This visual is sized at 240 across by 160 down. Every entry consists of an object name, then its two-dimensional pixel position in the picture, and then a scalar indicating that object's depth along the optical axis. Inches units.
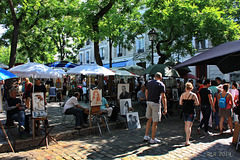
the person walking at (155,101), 223.0
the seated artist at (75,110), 268.8
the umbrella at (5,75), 194.2
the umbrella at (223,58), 199.1
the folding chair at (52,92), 537.6
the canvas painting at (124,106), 327.0
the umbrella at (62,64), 588.3
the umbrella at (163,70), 385.1
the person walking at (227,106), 262.4
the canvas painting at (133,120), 299.9
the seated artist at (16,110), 233.3
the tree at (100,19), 416.5
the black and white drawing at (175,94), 438.6
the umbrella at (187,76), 524.1
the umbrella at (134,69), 591.7
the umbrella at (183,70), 505.0
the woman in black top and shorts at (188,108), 221.1
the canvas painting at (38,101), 246.6
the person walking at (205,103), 259.8
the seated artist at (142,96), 367.6
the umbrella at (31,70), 267.4
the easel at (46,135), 219.0
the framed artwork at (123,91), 348.2
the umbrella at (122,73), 442.3
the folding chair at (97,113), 287.1
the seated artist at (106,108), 306.6
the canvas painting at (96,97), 289.6
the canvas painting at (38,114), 233.3
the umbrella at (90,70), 278.1
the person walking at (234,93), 285.7
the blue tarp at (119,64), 1206.0
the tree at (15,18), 479.6
